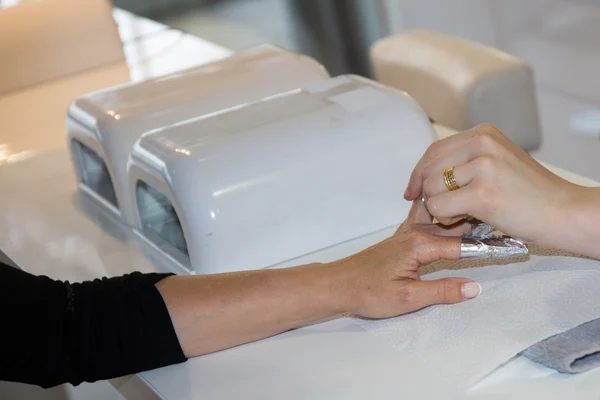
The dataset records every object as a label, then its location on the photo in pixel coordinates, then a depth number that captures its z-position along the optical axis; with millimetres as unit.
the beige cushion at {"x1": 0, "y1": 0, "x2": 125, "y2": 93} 2176
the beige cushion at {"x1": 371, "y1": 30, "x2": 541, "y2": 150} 1840
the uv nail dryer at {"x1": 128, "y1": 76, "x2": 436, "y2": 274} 1351
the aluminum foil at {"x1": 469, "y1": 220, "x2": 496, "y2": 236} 1239
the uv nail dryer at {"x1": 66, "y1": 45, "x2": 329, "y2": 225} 1536
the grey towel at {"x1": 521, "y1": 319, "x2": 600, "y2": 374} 1088
